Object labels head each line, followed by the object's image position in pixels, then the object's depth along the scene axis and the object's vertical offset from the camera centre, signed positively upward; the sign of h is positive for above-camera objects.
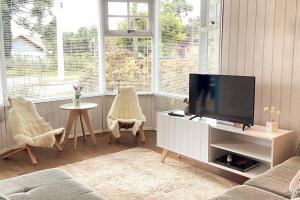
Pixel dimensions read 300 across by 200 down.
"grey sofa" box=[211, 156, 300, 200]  2.19 -0.90
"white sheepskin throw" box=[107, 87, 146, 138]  4.93 -0.68
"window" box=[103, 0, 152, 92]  5.29 +0.34
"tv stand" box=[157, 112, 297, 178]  3.11 -0.87
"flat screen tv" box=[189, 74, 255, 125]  3.26 -0.36
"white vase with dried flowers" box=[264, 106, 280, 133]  3.18 -0.57
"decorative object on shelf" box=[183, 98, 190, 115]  3.91 -0.53
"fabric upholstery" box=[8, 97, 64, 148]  3.98 -0.83
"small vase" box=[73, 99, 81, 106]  4.70 -0.56
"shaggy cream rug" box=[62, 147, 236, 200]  3.12 -1.24
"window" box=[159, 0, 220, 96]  4.43 +0.33
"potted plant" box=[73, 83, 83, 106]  4.70 -0.44
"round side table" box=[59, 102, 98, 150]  4.59 -0.74
